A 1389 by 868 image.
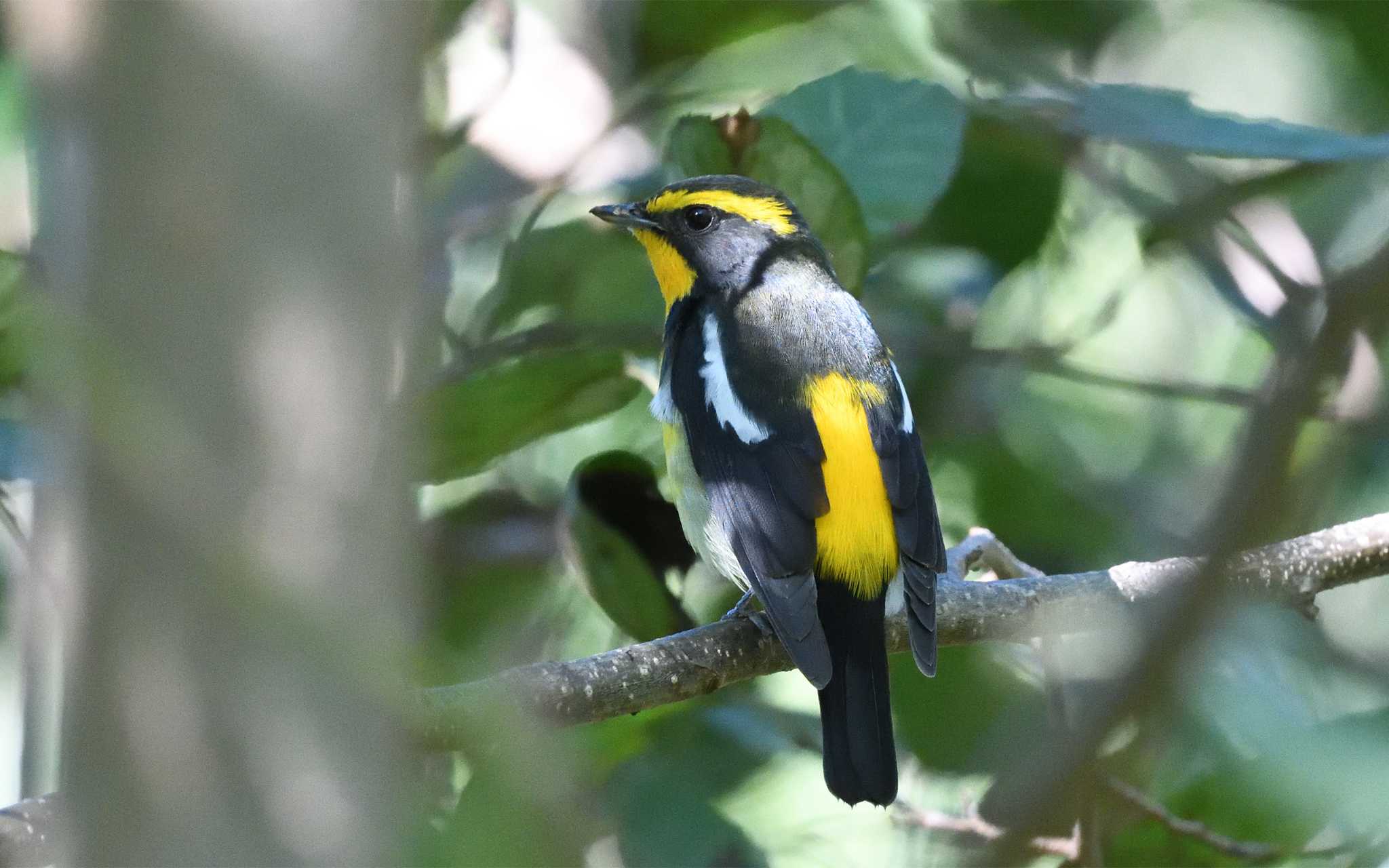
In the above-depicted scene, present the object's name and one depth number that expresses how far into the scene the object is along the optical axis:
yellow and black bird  6.10
